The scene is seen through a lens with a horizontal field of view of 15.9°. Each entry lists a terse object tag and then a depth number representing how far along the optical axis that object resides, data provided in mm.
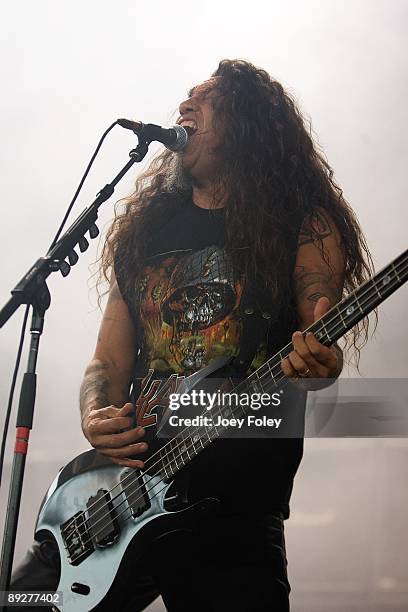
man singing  2727
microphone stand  2715
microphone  2788
